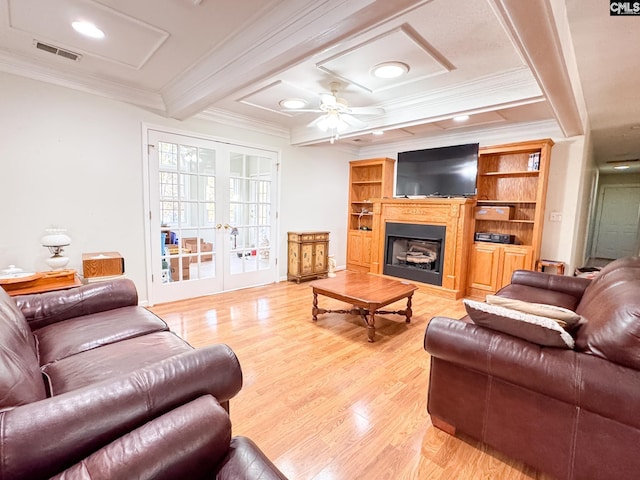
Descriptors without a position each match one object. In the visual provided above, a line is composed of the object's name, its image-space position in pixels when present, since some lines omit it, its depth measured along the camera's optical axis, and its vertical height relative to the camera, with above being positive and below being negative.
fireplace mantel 4.24 -0.12
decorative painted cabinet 5.00 -0.71
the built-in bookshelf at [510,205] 3.94 +0.18
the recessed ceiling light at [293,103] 3.35 +1.20
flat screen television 4.27 +0.66
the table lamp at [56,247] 2.70 -0.39
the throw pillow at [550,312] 1.47 -0.46
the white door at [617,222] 8.46 -0.03
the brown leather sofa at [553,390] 1.18 -0.76
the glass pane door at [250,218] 4.41 -0.12
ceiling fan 2.99 +1.02
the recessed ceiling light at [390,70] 2.67 +1.30
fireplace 4.55 -0.59
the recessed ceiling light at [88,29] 2.17 +1.28
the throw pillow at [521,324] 1.33 -0.49
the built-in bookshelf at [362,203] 5.73 +0.21
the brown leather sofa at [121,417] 0.74 -0.62
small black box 4.21 -0.28
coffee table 2.86 -0.79
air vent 2.48 +1.28
